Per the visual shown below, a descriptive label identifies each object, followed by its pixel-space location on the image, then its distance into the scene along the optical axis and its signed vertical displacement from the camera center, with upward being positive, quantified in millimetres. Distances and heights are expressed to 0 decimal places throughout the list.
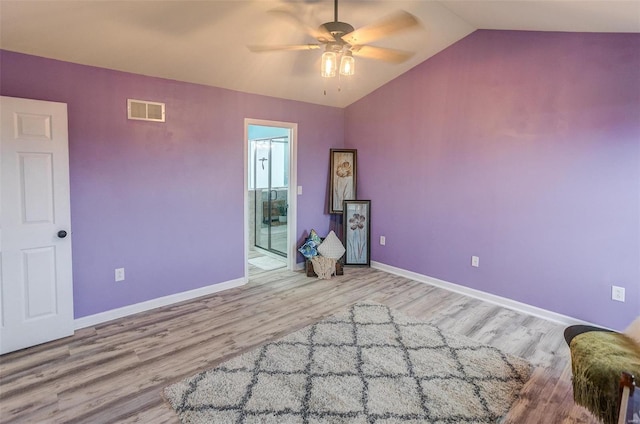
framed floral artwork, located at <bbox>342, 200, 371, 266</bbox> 4965 -595
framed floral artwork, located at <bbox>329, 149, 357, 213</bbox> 5055 +210
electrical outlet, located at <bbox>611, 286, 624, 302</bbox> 2965 -870
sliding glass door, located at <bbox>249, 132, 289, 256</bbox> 5324 -8
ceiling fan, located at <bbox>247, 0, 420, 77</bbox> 2316 +1063
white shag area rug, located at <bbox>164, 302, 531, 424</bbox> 2025 -1287
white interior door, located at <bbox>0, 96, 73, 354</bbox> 2588 -296
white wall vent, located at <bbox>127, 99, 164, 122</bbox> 3236 +737
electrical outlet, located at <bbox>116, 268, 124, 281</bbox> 3286 -830
